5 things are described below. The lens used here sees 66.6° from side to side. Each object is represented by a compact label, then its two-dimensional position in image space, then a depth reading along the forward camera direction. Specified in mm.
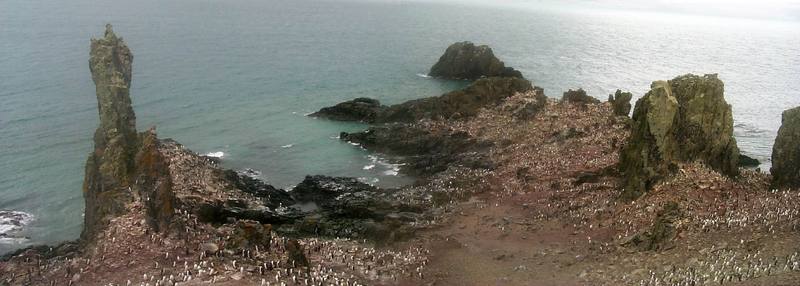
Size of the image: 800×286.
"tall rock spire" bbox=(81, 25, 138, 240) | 34969
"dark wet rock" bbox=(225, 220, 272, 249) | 29469
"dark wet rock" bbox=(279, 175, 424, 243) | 39250
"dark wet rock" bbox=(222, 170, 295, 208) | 48500
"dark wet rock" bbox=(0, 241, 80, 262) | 36938
